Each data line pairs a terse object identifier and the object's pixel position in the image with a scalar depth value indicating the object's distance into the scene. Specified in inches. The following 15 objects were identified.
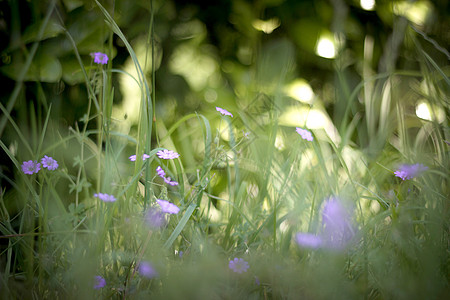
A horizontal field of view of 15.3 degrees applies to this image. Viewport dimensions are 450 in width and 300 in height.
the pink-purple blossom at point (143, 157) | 52.3
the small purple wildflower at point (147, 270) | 50.3
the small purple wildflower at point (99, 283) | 50.0
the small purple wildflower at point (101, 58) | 53.2
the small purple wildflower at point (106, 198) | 51.4
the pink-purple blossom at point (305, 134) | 54.2
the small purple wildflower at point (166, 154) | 52.8
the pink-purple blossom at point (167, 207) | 50.9
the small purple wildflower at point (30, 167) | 52.3
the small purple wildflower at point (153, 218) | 51.5
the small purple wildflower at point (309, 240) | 52.7
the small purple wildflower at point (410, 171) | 52.4
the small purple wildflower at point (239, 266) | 50.6
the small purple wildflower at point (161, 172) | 53.9
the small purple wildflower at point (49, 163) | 52.5
